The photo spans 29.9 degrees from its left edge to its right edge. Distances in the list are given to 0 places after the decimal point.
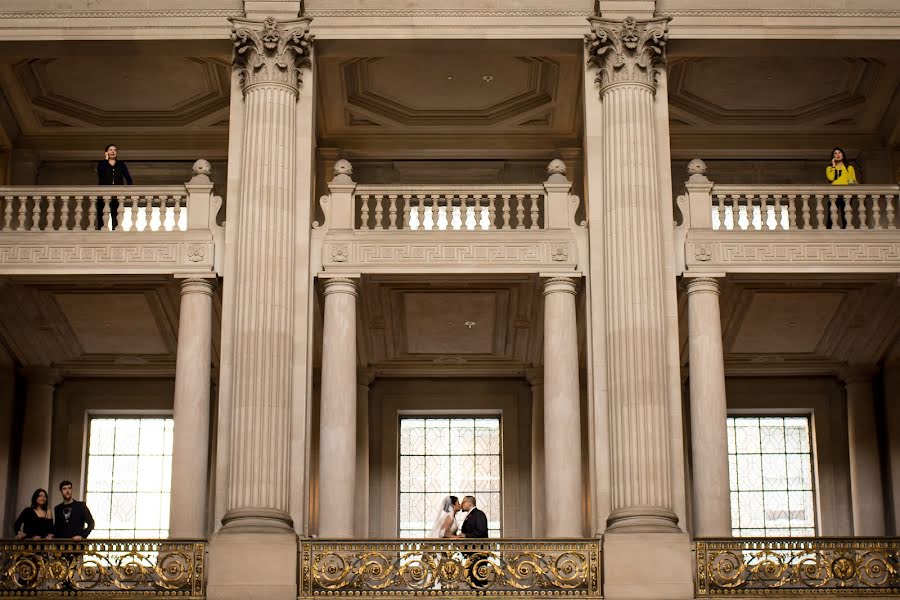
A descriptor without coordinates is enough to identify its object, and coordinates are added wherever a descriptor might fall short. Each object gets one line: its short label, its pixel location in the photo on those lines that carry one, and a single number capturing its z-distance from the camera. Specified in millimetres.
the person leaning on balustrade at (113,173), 22547
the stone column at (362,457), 24875
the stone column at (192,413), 19938
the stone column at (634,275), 19406
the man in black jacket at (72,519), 19609
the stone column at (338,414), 20016
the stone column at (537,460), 24828
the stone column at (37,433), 24906
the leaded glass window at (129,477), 25797
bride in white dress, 19938
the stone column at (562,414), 20094
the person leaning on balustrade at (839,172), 22625
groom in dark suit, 19750
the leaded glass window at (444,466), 25719
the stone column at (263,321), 18859
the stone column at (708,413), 19906
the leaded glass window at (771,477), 25859
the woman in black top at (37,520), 19609
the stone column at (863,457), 24703
